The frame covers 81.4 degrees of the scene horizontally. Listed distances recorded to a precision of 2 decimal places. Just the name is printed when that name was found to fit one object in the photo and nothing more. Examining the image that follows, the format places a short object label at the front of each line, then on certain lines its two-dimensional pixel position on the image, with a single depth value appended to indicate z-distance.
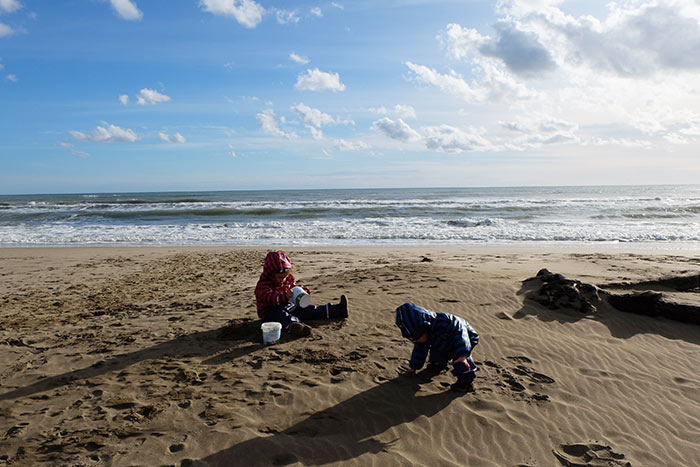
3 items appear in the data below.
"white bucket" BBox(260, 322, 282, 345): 5.18
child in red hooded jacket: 5.49
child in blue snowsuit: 4.00
